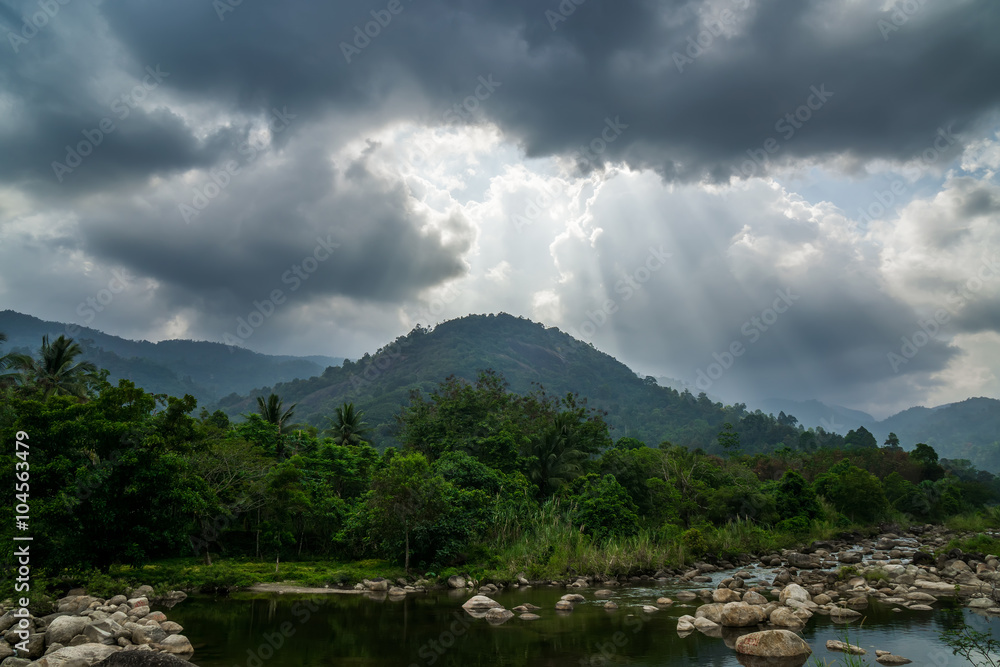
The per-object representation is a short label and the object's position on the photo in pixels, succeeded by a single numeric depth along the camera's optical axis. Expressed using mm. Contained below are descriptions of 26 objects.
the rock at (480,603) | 18547
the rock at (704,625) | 15422
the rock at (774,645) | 12828
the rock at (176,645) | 13277
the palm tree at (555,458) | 35812
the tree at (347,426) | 44500
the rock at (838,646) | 12919
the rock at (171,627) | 14906
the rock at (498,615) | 17259
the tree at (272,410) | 38781
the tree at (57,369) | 34000
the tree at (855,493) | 43969
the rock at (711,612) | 16016
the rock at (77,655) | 10922
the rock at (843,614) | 16552
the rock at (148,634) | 13352
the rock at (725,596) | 17891
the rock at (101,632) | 12570
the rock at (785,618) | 15266
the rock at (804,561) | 26047
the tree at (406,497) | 24859
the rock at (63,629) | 12578
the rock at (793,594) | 17812
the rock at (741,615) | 15602
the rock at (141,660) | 9352
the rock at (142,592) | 20094
